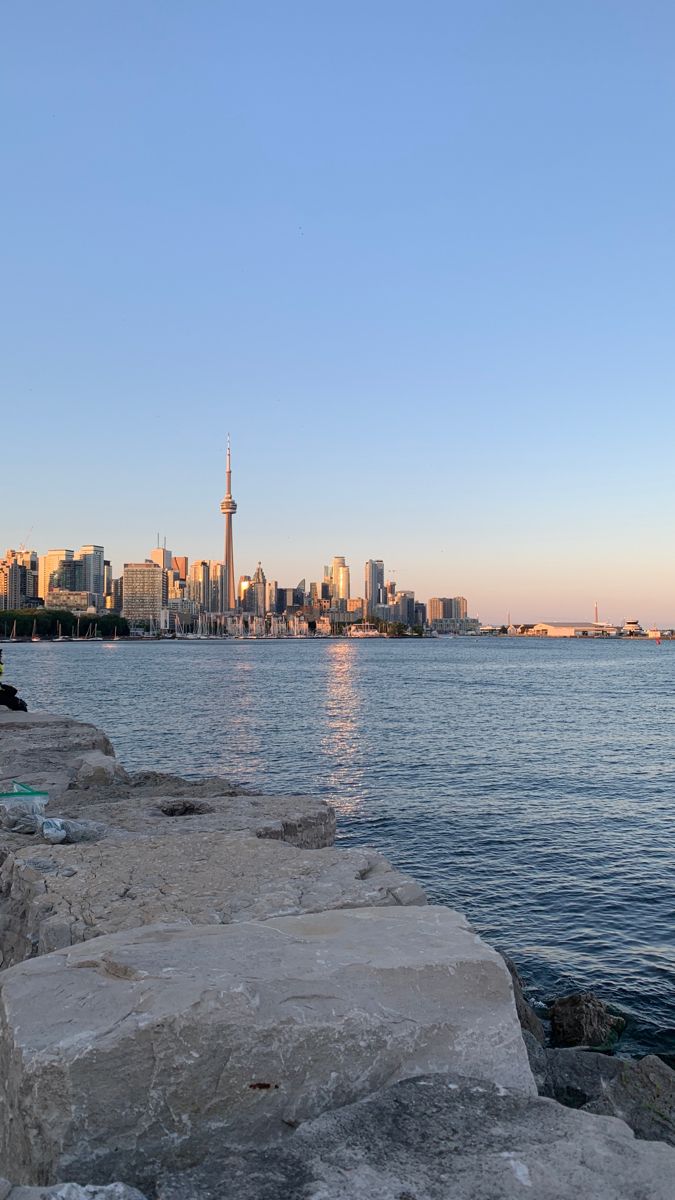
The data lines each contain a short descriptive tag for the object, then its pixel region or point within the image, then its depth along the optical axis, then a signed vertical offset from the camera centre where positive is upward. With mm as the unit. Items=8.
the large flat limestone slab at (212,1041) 4230 -2273
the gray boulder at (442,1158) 3787 -2571
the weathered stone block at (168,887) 7535 -2636
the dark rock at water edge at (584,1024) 9383 -4570
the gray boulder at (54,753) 16125 -2950
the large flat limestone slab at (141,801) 11938 -2940
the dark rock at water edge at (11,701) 29405 -2738
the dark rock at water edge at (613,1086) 6214 -3713
